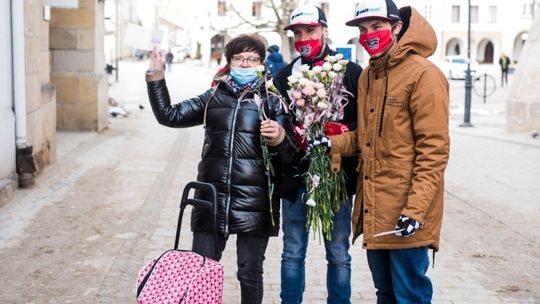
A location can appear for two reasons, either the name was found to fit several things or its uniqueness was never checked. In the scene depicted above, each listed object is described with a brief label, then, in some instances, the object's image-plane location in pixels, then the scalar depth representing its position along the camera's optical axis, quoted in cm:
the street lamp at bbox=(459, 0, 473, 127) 2016
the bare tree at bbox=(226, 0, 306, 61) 3969
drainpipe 964
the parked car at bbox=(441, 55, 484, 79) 4806
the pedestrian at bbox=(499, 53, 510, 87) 4166
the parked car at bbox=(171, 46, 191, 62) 7180
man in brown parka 381
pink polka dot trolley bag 373
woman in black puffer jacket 445
